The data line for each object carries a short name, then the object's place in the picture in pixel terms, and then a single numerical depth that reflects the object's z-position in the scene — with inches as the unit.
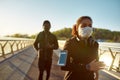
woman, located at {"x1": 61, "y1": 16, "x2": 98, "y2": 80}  44.4
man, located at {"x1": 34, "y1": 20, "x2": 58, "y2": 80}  98.3
